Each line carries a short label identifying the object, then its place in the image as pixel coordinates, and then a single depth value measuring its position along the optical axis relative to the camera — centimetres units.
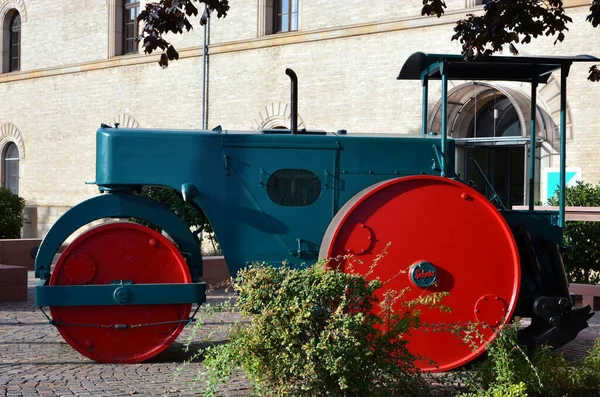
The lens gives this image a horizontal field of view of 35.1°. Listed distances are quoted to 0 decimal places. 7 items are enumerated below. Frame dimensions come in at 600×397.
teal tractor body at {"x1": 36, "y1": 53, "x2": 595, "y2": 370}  702
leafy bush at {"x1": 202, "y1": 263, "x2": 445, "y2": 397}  513
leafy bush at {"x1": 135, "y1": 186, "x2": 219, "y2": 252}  1334
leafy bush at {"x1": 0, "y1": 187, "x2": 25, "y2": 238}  2002
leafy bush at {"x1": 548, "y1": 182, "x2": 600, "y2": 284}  1291
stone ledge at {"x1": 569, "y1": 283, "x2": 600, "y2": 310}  1168
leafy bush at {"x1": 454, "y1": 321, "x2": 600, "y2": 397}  567
